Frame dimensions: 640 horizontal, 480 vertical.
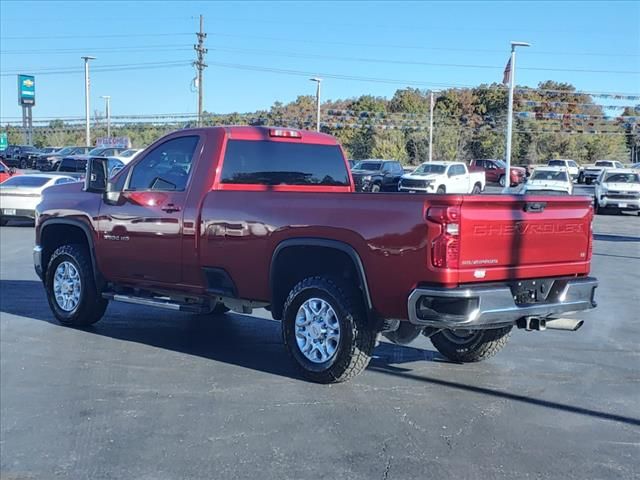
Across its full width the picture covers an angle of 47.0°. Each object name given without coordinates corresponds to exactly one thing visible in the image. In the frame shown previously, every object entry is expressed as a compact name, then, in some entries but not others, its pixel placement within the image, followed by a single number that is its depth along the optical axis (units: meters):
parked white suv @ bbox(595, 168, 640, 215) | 27.75
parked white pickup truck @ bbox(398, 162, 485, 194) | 34.34
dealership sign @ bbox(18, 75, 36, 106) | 64.88
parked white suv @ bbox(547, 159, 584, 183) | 53.14
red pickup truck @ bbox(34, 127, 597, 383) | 5.20
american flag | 36.00
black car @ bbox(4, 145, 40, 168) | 52.62
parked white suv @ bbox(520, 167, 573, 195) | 30.39
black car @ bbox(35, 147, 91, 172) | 47.08
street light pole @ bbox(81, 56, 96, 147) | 57.28
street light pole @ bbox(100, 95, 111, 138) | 73.91
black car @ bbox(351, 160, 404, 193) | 36.19
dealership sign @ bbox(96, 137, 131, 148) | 49.17
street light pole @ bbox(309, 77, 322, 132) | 46.53
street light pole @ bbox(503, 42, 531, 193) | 34.83
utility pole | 47.25
